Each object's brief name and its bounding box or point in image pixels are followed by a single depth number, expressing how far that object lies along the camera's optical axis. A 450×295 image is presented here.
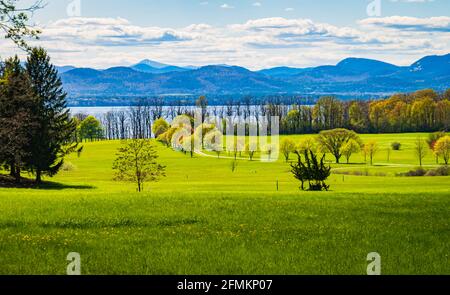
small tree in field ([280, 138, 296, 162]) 130.12
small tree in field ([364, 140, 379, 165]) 121.19
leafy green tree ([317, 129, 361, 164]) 125.25
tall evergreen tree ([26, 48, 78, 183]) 58.62
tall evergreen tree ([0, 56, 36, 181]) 44.78
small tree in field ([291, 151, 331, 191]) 42.31
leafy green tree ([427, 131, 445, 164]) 125.07
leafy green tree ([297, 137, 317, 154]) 129.20
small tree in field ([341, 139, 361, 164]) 121.75
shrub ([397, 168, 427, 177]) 91.50
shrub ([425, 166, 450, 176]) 90.00
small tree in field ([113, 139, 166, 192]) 60.22
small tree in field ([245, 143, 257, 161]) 130.96
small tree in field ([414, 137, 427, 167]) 114.86
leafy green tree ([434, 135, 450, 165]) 113.94
